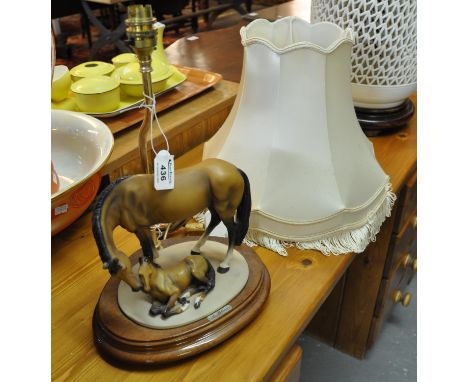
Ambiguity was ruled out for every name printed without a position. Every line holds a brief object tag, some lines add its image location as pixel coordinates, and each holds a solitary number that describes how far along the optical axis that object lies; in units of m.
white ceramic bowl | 0.65
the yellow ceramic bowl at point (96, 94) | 0.84
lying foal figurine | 0.53
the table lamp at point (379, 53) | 0.86
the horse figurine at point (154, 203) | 0.48
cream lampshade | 0.63
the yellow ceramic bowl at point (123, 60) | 1.04
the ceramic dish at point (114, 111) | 0.87
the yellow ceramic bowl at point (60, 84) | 0.86
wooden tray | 0.89
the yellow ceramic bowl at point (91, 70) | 0.95
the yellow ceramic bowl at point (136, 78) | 0.91
